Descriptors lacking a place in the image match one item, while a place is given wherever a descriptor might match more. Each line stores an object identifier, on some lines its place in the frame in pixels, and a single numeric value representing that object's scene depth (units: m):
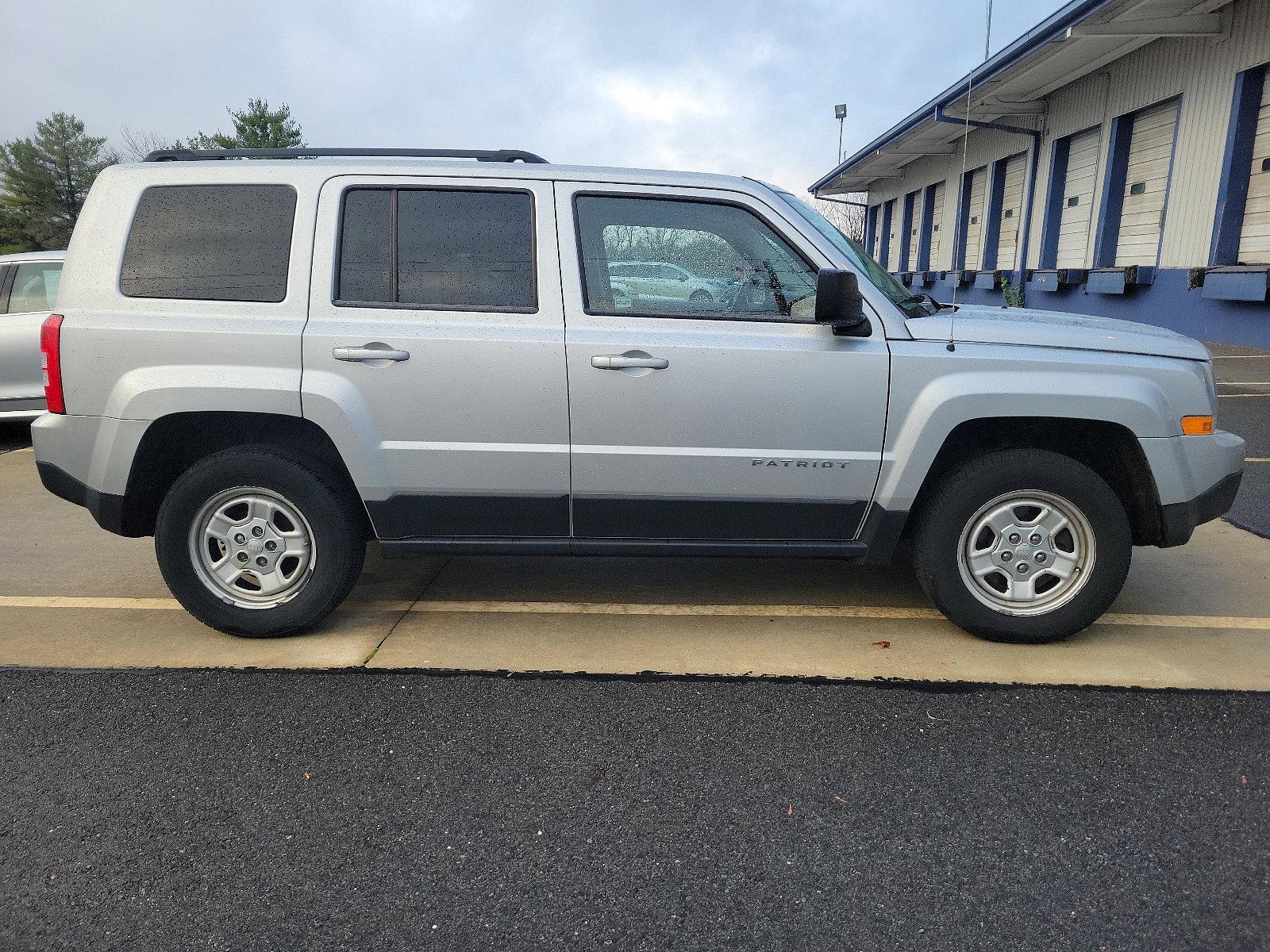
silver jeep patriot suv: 3.84
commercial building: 13.55
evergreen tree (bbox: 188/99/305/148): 67.56
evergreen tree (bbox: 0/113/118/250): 75.19
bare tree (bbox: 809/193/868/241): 45.16
